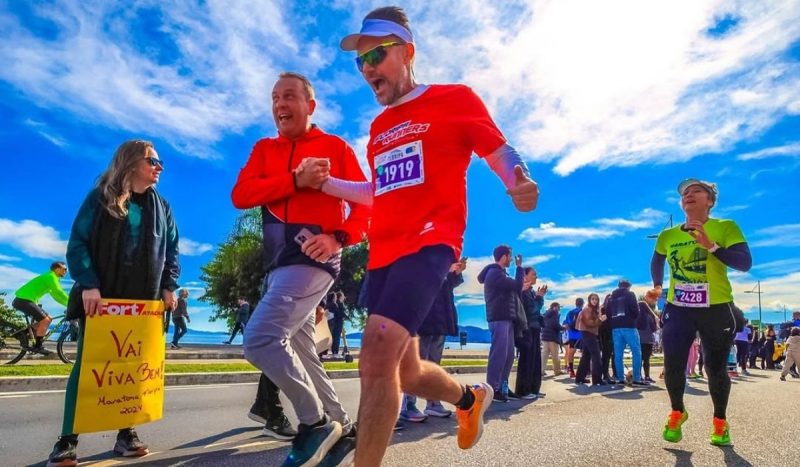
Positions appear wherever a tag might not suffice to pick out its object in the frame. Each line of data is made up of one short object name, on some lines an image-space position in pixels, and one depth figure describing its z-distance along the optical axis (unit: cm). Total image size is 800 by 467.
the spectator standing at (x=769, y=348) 2566
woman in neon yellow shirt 457
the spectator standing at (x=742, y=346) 1980
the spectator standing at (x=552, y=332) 1309
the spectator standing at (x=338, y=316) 1708
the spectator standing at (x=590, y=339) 1134
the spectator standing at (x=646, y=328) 1221
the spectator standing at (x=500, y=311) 755
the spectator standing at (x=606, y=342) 1208
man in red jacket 296
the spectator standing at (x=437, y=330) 574
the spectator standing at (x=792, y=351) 1672
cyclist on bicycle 1062
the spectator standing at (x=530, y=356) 895
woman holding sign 343
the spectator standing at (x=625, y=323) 1124
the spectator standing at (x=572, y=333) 1416
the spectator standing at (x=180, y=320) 1870
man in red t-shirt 233
